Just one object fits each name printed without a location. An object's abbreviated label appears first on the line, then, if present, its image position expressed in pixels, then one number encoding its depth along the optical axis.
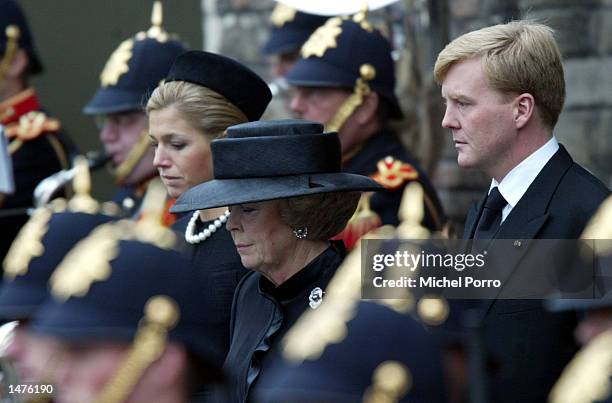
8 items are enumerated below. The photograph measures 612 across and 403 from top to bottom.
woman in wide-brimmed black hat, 7.42
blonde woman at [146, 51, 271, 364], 8.78
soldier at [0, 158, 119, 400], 6.05
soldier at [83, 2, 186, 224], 12.01
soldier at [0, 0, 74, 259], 12.76
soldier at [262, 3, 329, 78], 13.04
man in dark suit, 7.21
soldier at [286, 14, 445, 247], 10.66
